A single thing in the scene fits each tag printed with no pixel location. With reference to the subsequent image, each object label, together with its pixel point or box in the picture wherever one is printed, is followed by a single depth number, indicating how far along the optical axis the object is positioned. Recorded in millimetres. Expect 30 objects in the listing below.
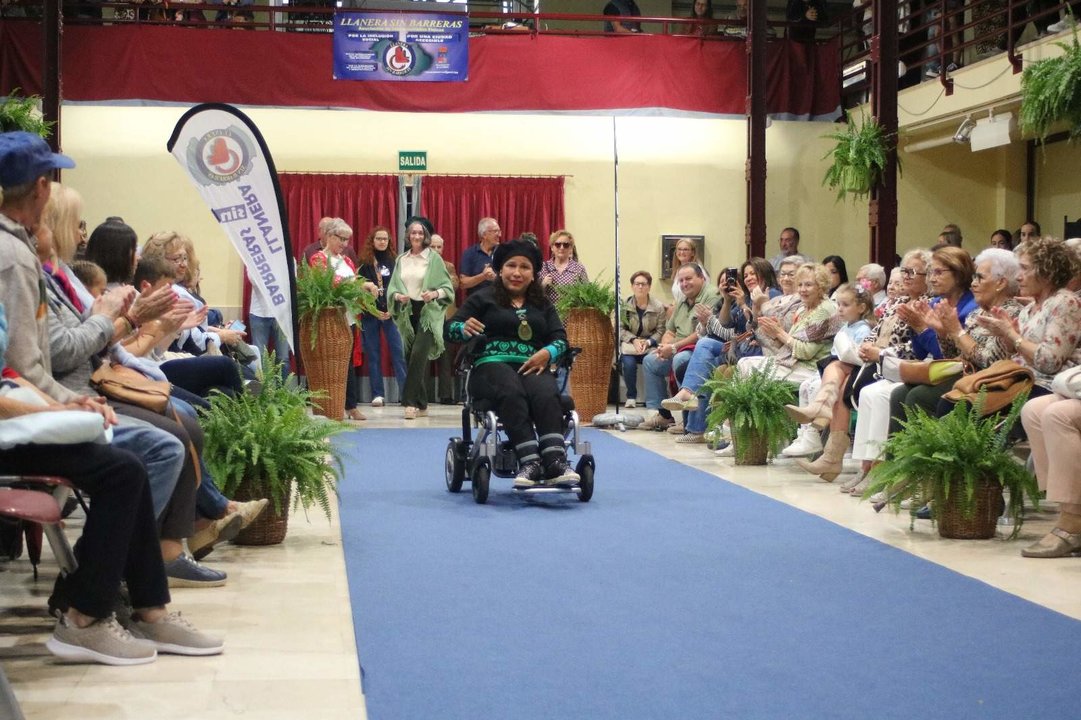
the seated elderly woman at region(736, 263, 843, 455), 7176
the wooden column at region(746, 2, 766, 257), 11977
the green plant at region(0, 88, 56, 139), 9484
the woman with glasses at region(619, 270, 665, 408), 10117
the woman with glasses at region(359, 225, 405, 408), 10562
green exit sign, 12211
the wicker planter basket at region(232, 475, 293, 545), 4707
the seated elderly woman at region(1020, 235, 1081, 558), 4520
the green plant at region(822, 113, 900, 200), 9906
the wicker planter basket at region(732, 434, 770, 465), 7309
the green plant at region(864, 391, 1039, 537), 4824
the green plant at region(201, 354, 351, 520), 4613
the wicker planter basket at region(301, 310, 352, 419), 9188
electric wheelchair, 5801
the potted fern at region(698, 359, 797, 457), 7090
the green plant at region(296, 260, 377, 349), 9062
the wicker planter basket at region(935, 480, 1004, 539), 4922
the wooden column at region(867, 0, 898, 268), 9828
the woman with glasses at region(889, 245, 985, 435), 5492
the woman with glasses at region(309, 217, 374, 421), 9523
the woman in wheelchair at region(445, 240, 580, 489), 5762
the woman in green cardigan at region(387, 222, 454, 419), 10359
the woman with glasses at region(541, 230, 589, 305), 9891
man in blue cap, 3076
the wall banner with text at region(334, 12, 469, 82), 11617
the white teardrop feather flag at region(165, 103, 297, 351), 6164
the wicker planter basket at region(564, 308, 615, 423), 9500
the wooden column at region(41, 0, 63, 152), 11070
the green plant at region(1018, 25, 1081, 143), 7578
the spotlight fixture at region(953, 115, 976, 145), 11164
